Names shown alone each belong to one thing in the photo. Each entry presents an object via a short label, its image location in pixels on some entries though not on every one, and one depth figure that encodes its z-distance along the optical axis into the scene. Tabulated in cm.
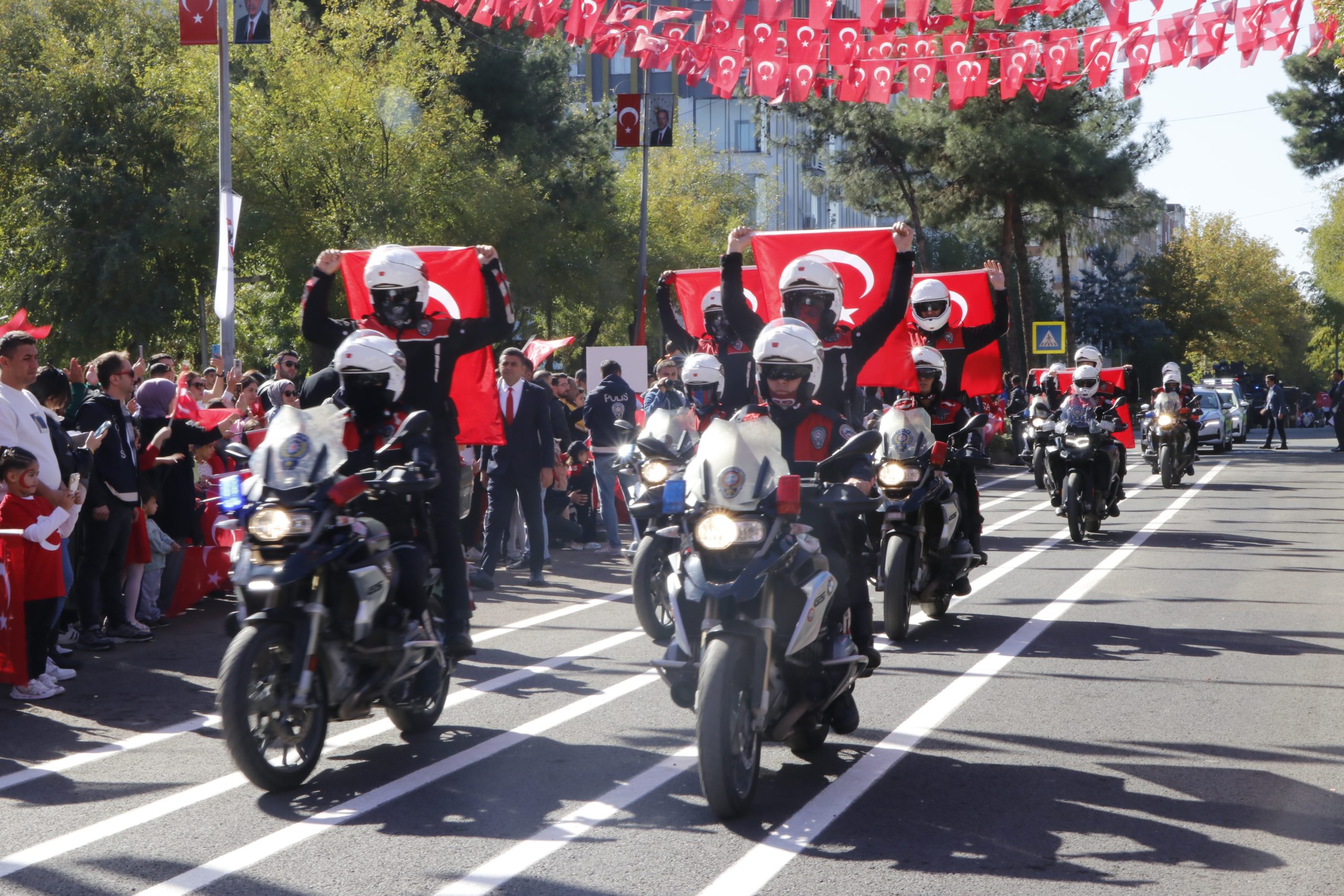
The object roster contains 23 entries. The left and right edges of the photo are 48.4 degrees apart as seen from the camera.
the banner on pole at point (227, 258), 1789
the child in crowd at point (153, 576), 1034
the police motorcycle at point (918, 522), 931
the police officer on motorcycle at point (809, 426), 633
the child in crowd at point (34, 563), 804
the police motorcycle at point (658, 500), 578
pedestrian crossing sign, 3316
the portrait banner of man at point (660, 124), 3281
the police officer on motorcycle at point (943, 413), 1062
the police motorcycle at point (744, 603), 525
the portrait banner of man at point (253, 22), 2058
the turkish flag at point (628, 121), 3075
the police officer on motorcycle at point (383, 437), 643
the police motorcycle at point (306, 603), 559
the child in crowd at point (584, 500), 1568
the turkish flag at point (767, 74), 1195
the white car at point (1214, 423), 3803
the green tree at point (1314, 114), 3916
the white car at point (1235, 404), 4184
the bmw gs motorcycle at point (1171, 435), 2447
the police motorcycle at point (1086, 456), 1583
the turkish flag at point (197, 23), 1966
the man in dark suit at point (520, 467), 1234
